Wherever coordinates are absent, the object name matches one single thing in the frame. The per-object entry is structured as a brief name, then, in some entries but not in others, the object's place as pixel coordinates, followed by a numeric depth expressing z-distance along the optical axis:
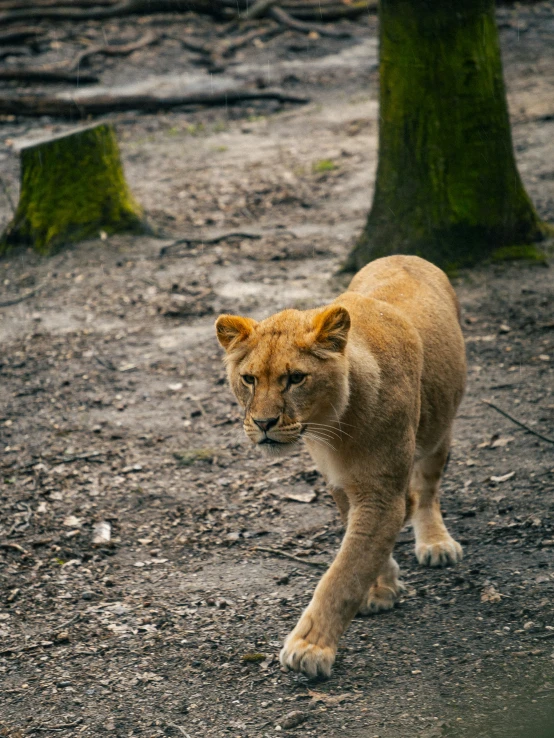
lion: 7.70
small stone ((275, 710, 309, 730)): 7.34
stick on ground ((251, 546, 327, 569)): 9.87
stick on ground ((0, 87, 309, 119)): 27.64
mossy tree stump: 19.56
